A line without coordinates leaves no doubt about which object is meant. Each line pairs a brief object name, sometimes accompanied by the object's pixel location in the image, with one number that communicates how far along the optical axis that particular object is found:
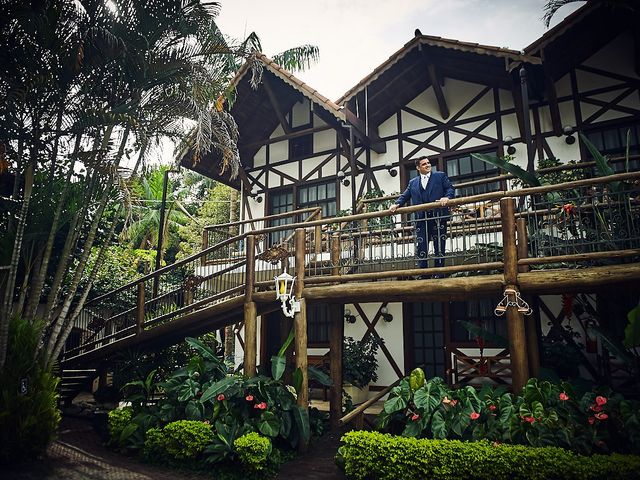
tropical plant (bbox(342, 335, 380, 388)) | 10.74
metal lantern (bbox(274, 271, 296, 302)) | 7.96
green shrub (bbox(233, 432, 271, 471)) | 6.86
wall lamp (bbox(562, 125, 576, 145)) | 10.30
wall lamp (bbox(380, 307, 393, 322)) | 11.37
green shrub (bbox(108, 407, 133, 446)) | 8.31
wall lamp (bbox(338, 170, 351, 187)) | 12.70
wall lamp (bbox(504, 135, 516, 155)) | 10.79
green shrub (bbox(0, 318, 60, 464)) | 6.84
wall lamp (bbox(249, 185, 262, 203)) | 14.46
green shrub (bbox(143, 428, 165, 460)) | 7.69
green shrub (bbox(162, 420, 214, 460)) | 7.36
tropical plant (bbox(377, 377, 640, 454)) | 5.72
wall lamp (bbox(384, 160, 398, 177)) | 12.14
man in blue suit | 7.29
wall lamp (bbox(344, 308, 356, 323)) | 11.81
